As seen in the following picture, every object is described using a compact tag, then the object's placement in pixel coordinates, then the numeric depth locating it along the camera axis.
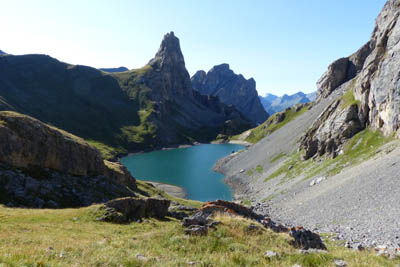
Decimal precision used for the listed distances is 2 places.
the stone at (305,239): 16.29
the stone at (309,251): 12.73
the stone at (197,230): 15.06
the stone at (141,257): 11.32
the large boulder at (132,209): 27.80
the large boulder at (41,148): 35.75
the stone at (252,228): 16.23
